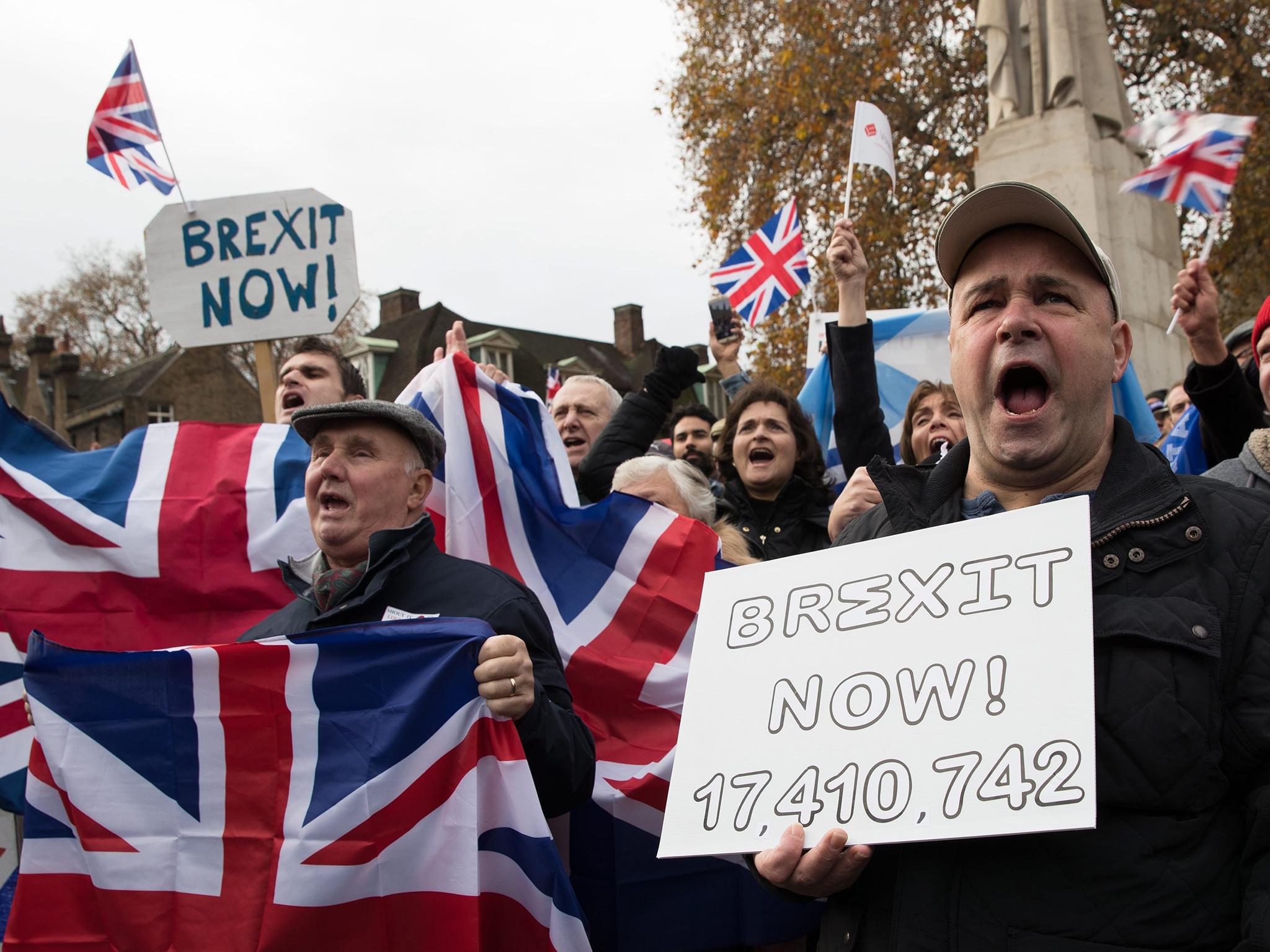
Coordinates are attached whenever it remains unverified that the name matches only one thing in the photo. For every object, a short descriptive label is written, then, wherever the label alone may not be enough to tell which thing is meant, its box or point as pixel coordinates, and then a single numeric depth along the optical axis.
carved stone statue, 9.54
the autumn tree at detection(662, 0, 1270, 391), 17.38
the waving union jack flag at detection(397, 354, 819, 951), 2.89
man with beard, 5.29
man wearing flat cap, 2.43
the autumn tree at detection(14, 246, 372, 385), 35.28
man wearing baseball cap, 1.46
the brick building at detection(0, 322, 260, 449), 36.78
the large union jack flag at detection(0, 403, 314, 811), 3.45
